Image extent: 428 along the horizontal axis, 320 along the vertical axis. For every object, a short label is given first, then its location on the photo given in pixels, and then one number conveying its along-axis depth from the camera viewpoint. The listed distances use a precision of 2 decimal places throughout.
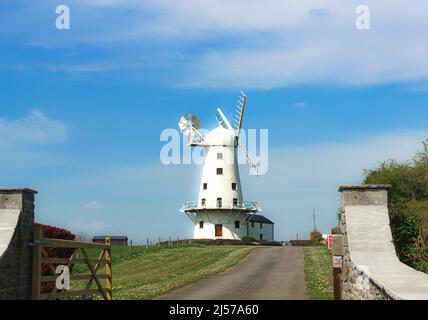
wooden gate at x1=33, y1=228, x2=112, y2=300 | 13.61
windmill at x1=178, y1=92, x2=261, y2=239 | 69.31
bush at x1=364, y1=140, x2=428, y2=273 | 17.28
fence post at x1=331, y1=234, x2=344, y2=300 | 15.45
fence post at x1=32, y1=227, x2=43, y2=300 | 13.57
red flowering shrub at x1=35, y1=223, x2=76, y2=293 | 21.73
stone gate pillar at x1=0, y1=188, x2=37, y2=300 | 12.61
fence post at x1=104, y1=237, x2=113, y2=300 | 16.84
